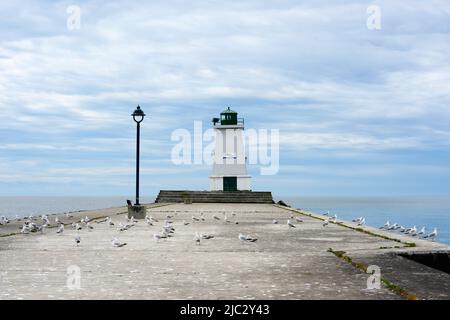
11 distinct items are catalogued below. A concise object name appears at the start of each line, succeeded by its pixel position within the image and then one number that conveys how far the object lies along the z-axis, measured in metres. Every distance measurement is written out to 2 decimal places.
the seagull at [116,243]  15.23
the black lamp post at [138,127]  29.08
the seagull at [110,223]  24.39
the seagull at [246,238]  16.39
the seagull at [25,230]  20.06
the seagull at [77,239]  15.81
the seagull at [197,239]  16.20
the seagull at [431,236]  37.19
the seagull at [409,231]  38.42
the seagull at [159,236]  17.28
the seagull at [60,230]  20.11
